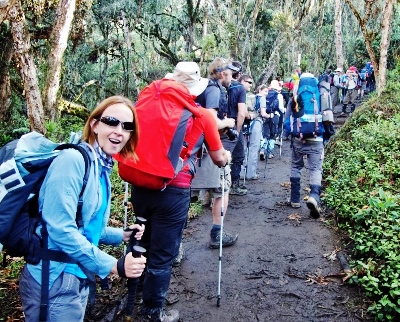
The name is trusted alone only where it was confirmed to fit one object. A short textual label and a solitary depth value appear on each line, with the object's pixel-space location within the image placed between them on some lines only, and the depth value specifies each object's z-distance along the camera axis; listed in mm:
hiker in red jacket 3256
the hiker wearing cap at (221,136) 4367
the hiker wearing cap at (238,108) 6547
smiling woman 1847
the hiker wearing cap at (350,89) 17844
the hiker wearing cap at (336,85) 17812
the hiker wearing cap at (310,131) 6215
